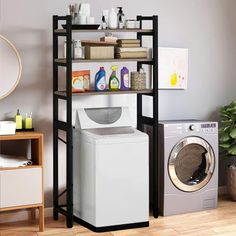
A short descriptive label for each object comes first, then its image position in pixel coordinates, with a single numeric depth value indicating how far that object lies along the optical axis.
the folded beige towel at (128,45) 5.58
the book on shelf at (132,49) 5.55
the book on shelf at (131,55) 5.55
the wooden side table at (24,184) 5.23
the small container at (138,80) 5.68
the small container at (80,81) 5.51
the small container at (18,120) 5.50
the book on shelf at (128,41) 5.58
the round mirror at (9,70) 5.46
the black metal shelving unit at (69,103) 5.30
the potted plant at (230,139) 6.33
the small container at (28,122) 5.56
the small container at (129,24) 5.58
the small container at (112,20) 5.50
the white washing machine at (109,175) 5.31
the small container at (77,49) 5.39
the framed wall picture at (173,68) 6.24
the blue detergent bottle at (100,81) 5.59
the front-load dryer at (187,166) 5.90
